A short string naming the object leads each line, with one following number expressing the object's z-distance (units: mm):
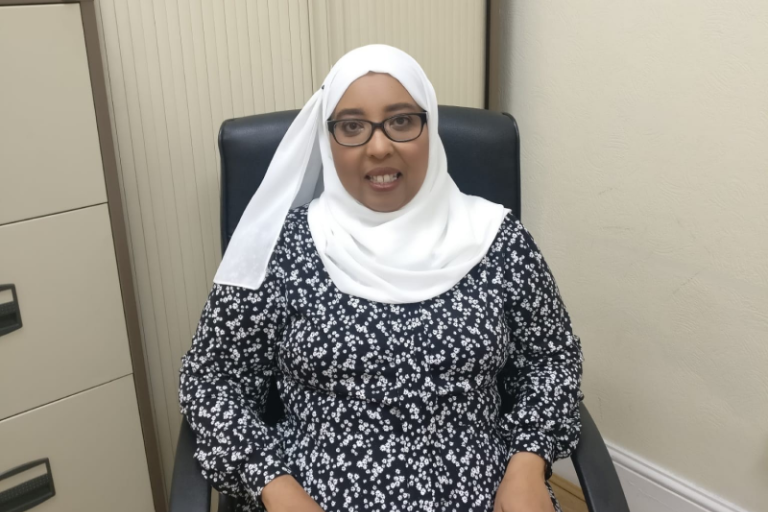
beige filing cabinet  1160
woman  1155
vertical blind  1373
